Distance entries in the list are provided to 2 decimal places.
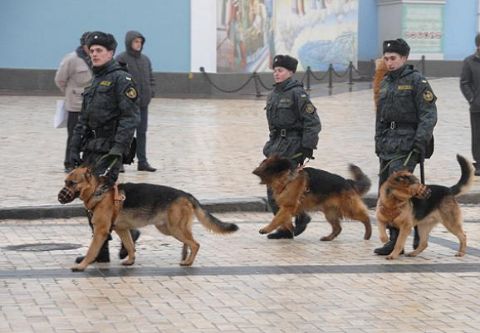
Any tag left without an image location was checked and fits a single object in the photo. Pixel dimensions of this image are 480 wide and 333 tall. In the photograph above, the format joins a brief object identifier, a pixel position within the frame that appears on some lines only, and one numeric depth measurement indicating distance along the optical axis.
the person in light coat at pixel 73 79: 14.96
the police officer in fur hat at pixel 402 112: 10.14
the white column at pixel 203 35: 31.28
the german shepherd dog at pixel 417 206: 9.89
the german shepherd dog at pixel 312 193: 10.80
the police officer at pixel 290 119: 10.95
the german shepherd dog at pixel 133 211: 9.25
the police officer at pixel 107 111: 9.52
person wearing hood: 15.41
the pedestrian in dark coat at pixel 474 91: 15.90
